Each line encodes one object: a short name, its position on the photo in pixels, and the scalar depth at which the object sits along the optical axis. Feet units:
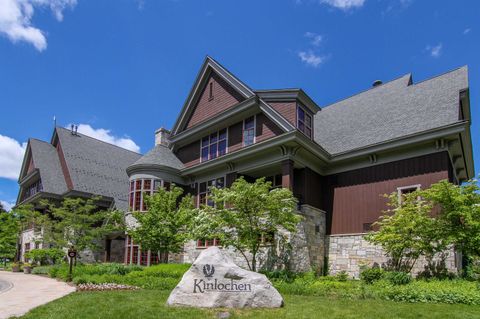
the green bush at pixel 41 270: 74.20
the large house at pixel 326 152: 57.31
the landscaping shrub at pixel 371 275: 48.47
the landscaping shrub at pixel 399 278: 44.07
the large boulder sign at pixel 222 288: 31.65
